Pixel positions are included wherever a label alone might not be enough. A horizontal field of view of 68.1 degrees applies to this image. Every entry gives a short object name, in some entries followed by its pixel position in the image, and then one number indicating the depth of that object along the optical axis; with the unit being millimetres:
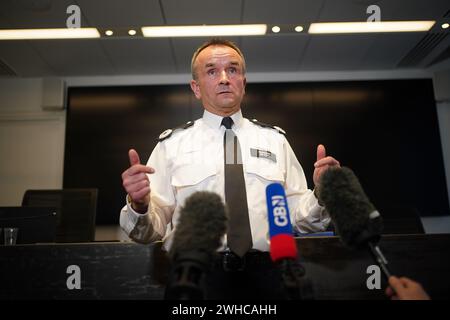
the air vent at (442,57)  3692
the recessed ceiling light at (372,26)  2479
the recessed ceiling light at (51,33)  2510
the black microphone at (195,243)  449
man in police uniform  1096
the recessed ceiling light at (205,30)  2482
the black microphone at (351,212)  592
